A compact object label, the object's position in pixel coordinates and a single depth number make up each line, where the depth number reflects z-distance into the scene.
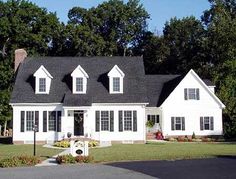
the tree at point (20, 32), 62.25
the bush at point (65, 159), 24.66
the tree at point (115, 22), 74.94
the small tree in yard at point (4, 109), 59.03
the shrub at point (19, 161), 23.39
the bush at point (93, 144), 37.79
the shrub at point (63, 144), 37.58
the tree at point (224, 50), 52.16
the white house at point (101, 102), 43.78
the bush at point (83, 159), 24.88
